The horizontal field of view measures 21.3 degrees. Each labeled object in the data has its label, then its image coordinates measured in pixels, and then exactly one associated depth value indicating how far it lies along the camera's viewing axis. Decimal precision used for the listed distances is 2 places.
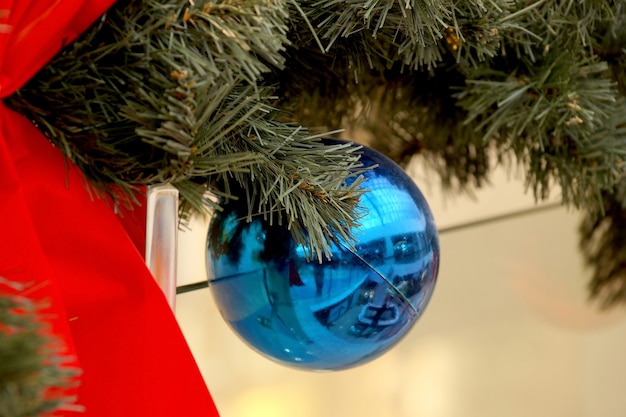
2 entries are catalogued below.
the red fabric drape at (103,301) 0.89
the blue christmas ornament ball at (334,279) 0.95
